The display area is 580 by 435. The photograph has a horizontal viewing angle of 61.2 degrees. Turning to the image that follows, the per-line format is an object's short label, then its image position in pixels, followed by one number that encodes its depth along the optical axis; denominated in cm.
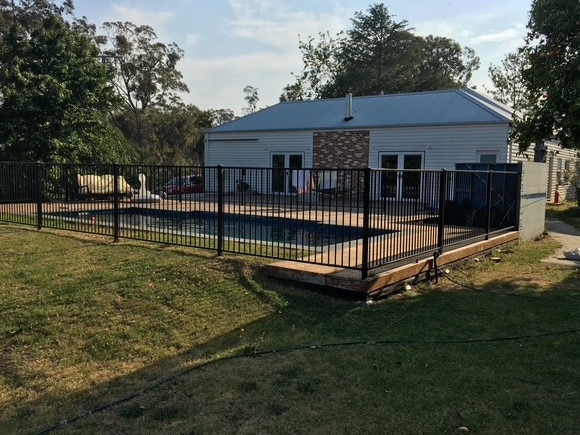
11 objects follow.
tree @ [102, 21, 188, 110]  3994
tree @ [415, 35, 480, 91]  4792
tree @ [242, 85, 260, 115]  6982
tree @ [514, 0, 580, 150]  824
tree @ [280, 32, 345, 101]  4525
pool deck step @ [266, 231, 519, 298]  585
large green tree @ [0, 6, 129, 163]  1758
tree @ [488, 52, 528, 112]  3838
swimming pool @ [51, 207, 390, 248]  795
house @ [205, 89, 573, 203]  1827
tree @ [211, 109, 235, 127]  6382
